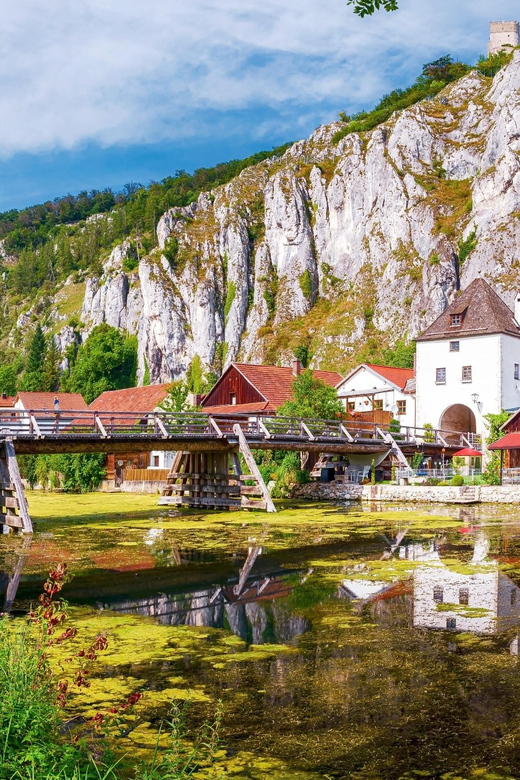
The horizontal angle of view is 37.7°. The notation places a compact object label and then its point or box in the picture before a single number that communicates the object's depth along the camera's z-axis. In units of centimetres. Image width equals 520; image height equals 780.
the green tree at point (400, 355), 8556
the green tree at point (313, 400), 4525
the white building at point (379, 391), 5884
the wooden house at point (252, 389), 5459
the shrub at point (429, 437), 4897
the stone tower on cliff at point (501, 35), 12975
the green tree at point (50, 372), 12481
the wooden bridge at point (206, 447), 2719
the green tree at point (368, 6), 603
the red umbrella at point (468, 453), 4044
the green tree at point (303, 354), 10019
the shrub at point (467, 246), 9305
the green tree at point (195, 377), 10850
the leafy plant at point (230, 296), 11691
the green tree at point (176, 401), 5853
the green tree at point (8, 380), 13588
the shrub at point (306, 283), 11181
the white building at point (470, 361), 4953
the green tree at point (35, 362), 12825
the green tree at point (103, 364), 11700
